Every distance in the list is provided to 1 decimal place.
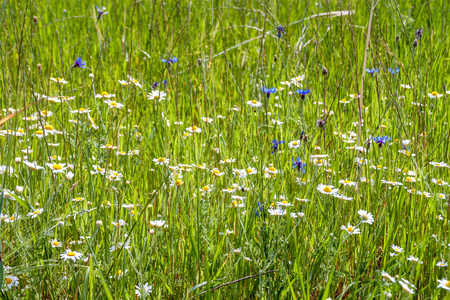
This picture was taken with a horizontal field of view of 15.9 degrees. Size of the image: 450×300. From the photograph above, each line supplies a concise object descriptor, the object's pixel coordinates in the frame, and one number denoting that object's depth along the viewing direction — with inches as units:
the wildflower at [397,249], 82.2
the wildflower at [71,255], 80.4
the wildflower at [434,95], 100.4
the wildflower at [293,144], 91.6
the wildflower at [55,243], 82.2
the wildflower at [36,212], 82.5
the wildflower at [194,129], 94.2
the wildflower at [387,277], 77.5
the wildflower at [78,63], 95.9
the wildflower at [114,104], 94.0
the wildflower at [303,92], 92.0
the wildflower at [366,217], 81.8
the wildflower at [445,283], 76.8
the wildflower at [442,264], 81.6
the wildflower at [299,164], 87.4
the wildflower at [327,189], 83.9
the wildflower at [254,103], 93.8
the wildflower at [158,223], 81.8
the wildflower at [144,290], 79.2
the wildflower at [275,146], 89.0
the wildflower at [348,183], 85.3
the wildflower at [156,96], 93.1
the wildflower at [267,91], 92.6
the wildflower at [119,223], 83.0
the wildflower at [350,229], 82.6
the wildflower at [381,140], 92.0
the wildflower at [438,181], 88.0
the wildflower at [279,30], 98.8
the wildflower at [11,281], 79.7
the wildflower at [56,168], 84.4
